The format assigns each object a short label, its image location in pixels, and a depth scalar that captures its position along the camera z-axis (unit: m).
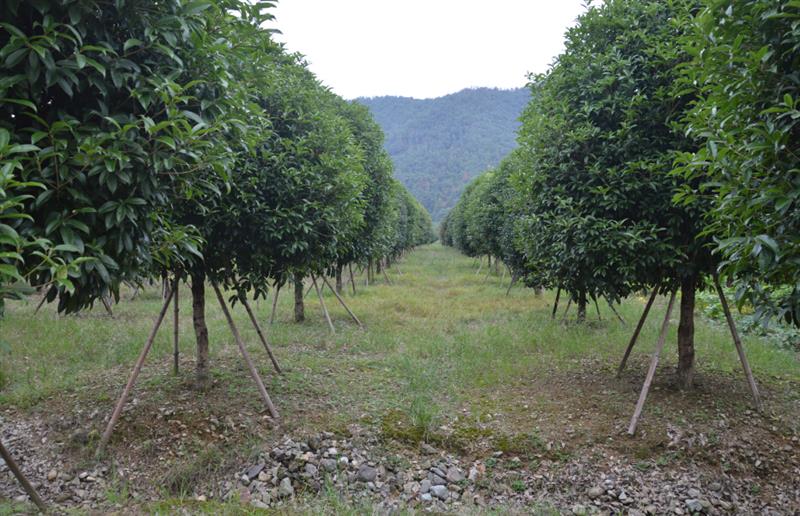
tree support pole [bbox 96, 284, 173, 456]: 5.14
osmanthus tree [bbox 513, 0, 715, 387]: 5.40
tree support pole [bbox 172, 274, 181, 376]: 7.07
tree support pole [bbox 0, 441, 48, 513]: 3.78
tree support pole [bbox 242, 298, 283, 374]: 6.58
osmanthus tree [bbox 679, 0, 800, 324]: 2.80
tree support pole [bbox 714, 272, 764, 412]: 5.81
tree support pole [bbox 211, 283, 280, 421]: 5.95
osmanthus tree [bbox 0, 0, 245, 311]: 2.49
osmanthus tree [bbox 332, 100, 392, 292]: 12.89
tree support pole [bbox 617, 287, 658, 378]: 6.37
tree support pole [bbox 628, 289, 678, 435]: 5.48
